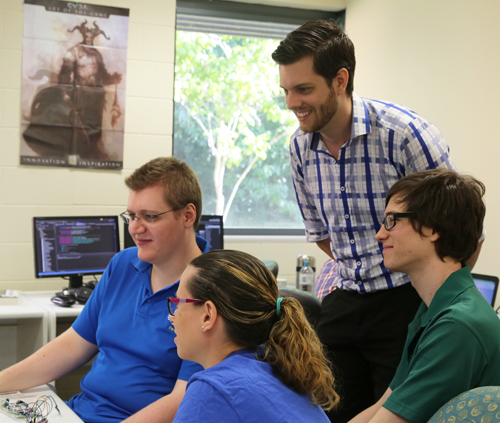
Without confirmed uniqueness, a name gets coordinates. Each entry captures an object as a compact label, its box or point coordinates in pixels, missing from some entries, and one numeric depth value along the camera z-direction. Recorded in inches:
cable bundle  52.5
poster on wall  134.7
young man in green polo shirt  42.8
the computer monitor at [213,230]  138.3
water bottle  136.3
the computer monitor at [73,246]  123.4
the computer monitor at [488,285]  102.9
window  158.4
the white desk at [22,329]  102.8
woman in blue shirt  36.4
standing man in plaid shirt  64.4
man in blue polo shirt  60.0
